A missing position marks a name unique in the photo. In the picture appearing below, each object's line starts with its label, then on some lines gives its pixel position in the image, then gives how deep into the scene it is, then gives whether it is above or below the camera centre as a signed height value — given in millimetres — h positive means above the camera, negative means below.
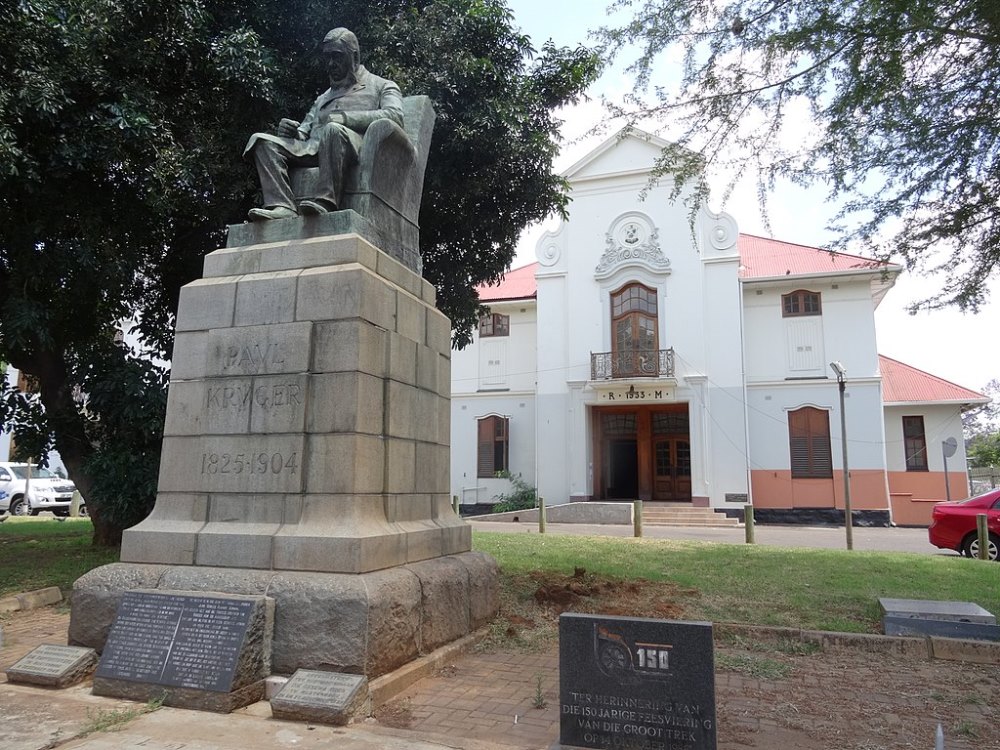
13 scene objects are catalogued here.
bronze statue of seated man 6055 +2879
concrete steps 22516 -1068
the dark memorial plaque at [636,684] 3404 -951
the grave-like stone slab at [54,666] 4777 -1244
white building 24375 +3462
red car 13266 -723
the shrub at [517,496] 26078 -569
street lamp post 14305 -444
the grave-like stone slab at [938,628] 6047 -1204
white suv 24484 -583
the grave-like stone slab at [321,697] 4195 -1257
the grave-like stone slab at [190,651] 4414 -1072
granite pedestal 4801 +62
